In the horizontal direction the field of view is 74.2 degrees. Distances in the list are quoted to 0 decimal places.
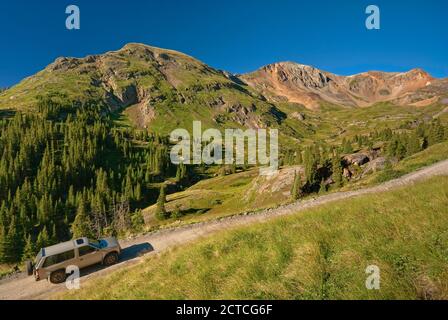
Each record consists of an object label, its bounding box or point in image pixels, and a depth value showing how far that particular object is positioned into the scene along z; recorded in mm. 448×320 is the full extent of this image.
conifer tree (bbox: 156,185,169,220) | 102875
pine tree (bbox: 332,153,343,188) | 76681
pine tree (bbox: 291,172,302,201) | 69931
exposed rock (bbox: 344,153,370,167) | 91631
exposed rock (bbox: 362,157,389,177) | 72162
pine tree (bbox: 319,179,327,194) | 71300
